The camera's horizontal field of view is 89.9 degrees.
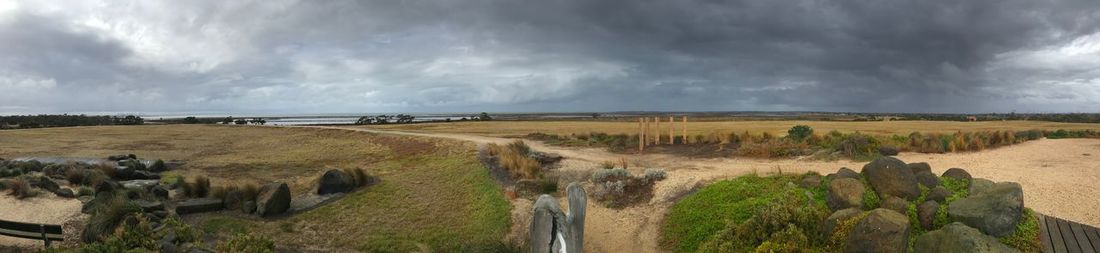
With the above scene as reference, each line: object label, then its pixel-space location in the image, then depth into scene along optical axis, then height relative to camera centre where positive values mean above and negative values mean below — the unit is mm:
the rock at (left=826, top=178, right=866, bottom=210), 9406 -1504
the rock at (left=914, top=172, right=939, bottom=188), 10117 -1330
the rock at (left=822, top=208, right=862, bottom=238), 8359 -1695
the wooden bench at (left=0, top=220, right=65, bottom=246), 11484 -2511
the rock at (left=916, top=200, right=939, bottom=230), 8406 -1645
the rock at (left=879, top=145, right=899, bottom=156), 18078 -1426
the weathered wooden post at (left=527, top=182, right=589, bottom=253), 7102 -1577
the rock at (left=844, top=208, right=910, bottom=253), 7273 -1694
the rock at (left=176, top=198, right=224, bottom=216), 15680 -2774
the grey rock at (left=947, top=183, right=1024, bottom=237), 7609 -1472
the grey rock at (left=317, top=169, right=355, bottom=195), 18706 -2510
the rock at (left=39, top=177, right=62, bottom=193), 17188 -2324
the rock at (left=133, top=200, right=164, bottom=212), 14477 -2558
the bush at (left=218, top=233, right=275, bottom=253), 10086 -2502
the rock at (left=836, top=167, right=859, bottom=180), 10692 -1298
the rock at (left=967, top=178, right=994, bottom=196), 9034 -1316
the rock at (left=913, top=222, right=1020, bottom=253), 6430 -1610
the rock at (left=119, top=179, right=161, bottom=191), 17688 -2605
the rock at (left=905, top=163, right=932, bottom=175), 10555 -1160
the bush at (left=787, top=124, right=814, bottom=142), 23048 -1092
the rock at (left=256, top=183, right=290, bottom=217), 15789 -2631
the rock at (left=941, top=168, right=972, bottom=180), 10378 -1280
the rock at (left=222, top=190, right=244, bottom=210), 16589 -2686
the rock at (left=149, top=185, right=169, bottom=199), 17641 -2613
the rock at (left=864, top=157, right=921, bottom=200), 9617 -1280
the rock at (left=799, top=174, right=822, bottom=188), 10852 -1465
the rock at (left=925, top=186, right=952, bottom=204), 9109 -1459
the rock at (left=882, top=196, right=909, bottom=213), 8867 -1582
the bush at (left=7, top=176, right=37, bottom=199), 16219 -2302
